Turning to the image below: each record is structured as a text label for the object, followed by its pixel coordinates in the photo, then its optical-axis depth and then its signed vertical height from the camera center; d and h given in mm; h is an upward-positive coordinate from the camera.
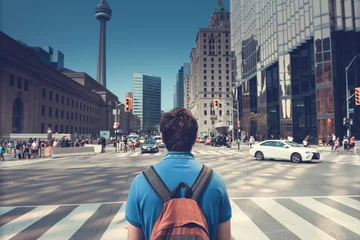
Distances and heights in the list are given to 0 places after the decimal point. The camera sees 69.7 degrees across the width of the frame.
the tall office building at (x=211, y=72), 115625 +27869
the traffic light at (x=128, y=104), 27991 +3142
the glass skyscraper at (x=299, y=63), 36281 +11701
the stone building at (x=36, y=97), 42969 +8093
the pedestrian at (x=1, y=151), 21547 -1505
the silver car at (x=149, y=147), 28312 -1584
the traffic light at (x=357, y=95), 23231 +3249
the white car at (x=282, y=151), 16922 -1362
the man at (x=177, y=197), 1735 -440
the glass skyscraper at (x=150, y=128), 178100 +3182
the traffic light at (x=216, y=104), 30348 +3312
